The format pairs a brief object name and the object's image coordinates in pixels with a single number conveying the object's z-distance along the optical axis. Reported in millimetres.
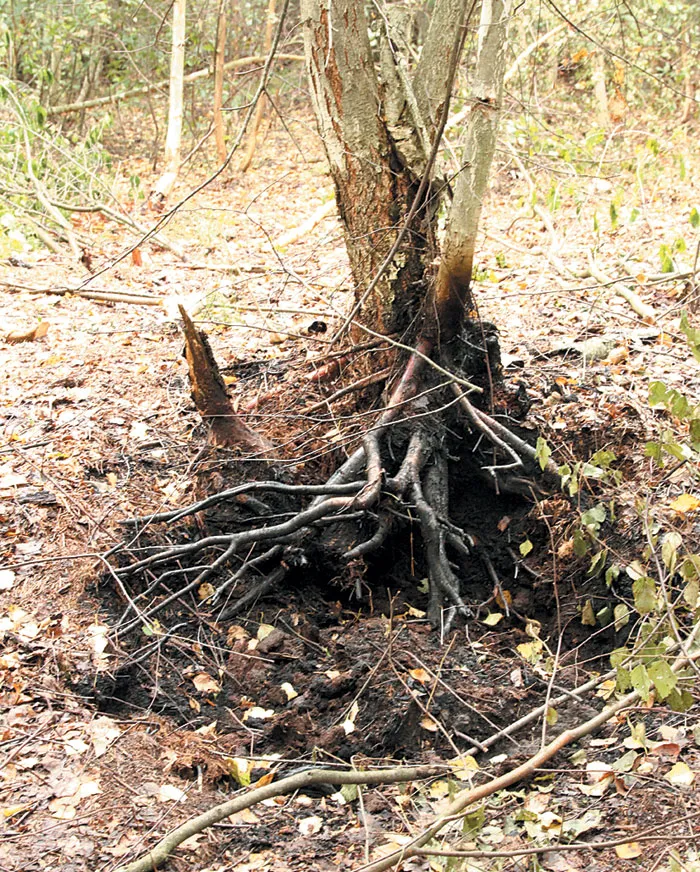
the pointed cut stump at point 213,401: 3863
